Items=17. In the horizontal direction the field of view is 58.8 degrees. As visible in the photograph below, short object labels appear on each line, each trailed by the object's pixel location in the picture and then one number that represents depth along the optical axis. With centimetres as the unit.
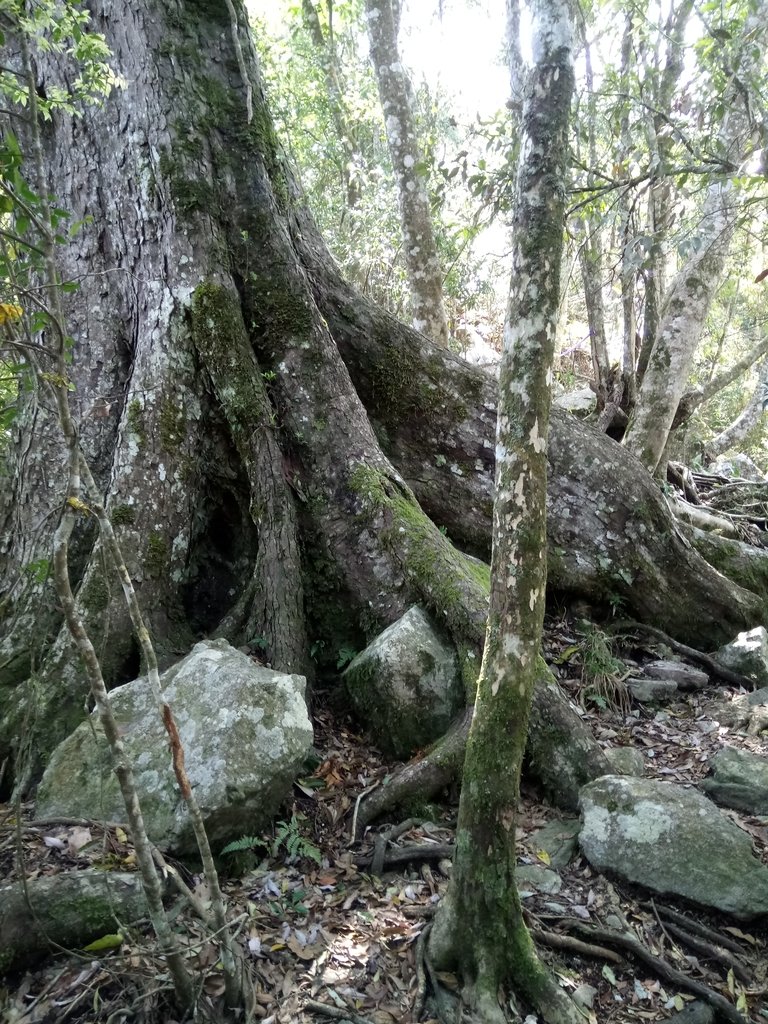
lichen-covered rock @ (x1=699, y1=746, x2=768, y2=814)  420
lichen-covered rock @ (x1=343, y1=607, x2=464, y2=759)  452
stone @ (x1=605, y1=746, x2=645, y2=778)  436
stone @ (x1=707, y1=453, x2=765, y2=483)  1007
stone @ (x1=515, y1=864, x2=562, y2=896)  364
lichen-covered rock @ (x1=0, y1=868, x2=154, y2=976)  276
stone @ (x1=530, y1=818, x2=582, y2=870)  387
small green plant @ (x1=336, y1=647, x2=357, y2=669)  509
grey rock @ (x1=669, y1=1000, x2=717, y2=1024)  299
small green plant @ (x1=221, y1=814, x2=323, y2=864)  377
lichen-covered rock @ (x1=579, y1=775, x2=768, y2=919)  350
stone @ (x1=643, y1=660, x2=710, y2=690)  571
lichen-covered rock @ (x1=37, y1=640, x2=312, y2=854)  354
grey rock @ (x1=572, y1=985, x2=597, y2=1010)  303
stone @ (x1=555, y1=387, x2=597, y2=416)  1034
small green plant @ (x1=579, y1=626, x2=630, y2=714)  545
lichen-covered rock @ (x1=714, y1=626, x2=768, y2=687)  575
